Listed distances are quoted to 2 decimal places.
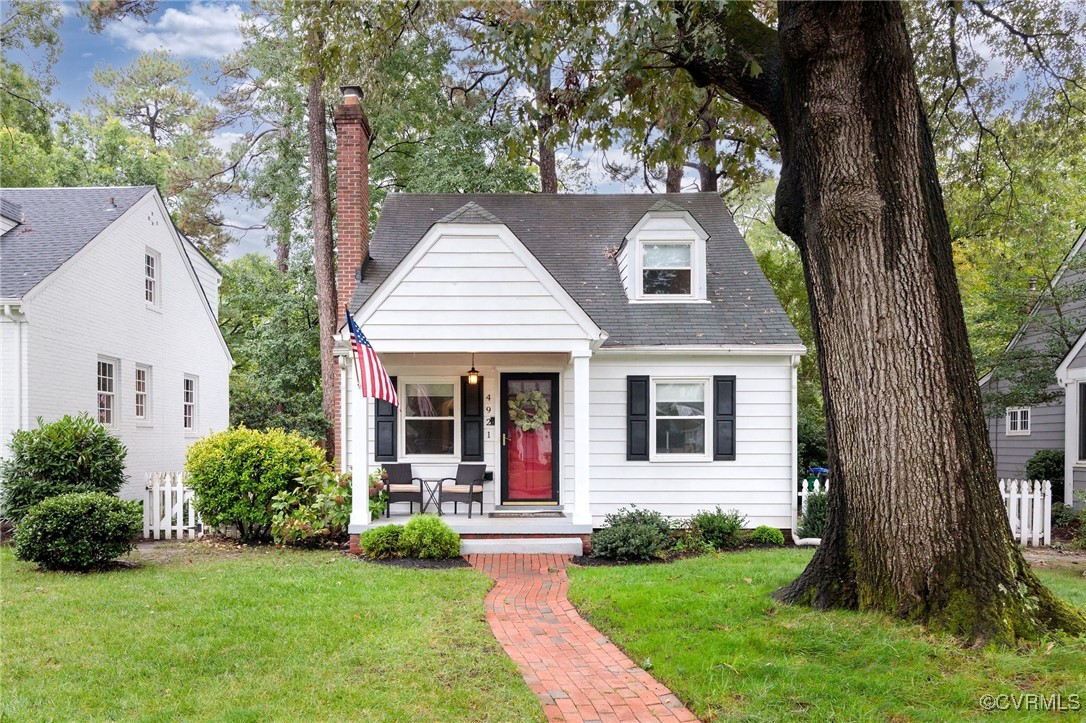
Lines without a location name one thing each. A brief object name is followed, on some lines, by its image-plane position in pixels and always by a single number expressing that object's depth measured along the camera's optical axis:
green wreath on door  11.75
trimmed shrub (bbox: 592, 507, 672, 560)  9.51
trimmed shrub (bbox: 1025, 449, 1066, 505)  14.70
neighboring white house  11.35
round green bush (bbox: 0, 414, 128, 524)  9.57
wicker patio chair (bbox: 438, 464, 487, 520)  10.84
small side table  11.18
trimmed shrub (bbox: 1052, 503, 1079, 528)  12.34
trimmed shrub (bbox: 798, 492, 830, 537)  10.98
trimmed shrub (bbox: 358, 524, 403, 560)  9.30
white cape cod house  10.02
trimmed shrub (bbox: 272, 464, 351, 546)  10.04
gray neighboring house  12.97
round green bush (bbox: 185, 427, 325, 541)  10.23
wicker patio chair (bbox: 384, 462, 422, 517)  10.71
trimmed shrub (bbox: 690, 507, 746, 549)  10.69
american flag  8.77
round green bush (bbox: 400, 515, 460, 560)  9.30
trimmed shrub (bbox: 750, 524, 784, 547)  10.95
